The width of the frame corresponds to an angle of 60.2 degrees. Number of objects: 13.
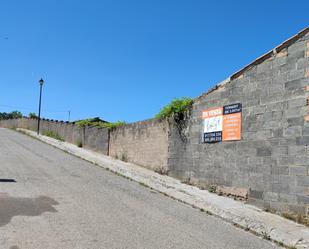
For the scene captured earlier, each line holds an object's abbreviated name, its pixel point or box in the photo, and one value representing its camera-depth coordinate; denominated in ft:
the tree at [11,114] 177.40
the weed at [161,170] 33.91
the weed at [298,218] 19.38
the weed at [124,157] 41.29
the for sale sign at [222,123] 25.67
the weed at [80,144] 52.49
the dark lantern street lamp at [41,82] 67.43
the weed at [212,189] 27.09
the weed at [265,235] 17.18
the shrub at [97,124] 44.50
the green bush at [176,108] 31.92
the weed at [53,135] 60.56
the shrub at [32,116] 77.71
